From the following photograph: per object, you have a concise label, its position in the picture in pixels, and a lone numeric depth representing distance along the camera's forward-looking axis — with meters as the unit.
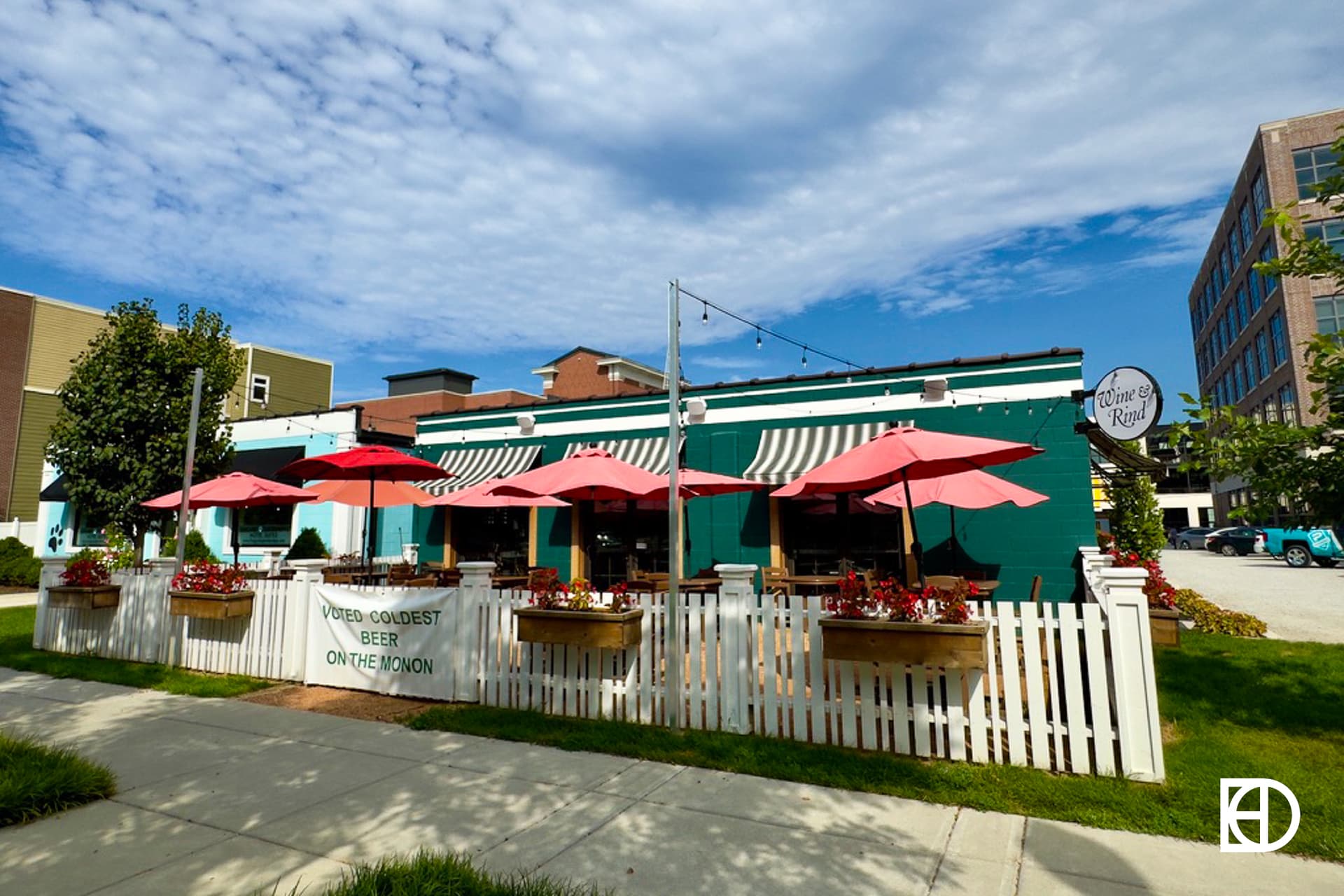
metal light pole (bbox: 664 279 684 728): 5.89
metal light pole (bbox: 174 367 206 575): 9.59
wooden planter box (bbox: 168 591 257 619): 8.26
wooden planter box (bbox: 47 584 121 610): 9.46
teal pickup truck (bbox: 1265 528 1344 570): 24.72
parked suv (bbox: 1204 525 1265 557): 33.59
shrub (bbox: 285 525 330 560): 18.58
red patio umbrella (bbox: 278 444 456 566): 9.49
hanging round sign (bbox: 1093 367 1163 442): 10.46
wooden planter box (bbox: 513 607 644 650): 6.01
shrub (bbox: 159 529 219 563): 18.80
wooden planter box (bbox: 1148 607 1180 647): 6.61
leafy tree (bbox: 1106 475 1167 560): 16.06
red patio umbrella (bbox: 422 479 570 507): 11.94
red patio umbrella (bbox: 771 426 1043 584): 6.97
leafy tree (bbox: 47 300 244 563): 14.51
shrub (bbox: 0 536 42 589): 21.47
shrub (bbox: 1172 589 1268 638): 10.13
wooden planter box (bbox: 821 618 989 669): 4.88
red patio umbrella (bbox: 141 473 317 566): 11.62
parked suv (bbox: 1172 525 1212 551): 43.66
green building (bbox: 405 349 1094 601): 12.28
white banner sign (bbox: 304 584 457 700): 7.16
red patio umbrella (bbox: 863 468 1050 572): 9.60
